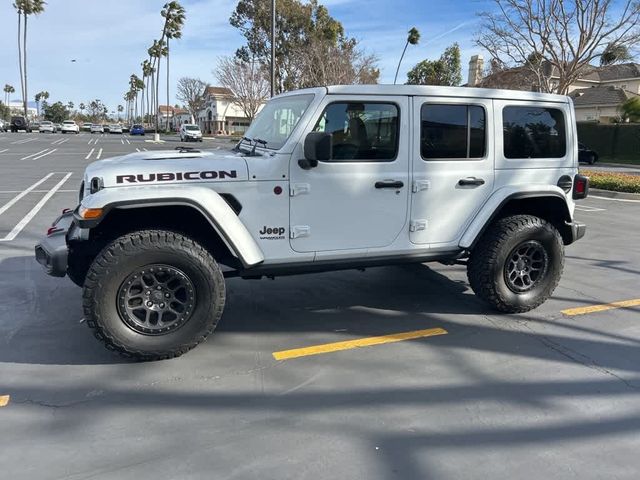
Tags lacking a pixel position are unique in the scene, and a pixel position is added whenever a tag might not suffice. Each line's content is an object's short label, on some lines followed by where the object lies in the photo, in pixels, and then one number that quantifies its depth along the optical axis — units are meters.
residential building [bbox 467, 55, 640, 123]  30.16
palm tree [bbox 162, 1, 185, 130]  52.06
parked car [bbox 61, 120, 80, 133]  55.94
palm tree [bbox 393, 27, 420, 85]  41.36
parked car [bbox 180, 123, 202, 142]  43.25
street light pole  17.47
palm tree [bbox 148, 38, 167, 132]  57.67
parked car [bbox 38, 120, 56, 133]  57.16
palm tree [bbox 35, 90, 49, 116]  119.88
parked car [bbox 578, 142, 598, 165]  27.04
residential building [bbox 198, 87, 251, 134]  74.50
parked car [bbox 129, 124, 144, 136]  61.25
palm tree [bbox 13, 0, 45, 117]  63.41
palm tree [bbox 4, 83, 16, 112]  118.39
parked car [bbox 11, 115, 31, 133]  55.91
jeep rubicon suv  3.62
